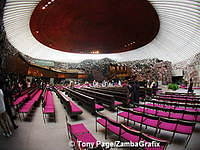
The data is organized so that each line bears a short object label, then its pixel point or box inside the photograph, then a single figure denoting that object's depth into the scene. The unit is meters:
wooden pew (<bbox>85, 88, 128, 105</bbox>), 5.31
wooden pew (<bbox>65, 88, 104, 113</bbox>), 4.00
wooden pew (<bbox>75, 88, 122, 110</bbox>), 4.76
